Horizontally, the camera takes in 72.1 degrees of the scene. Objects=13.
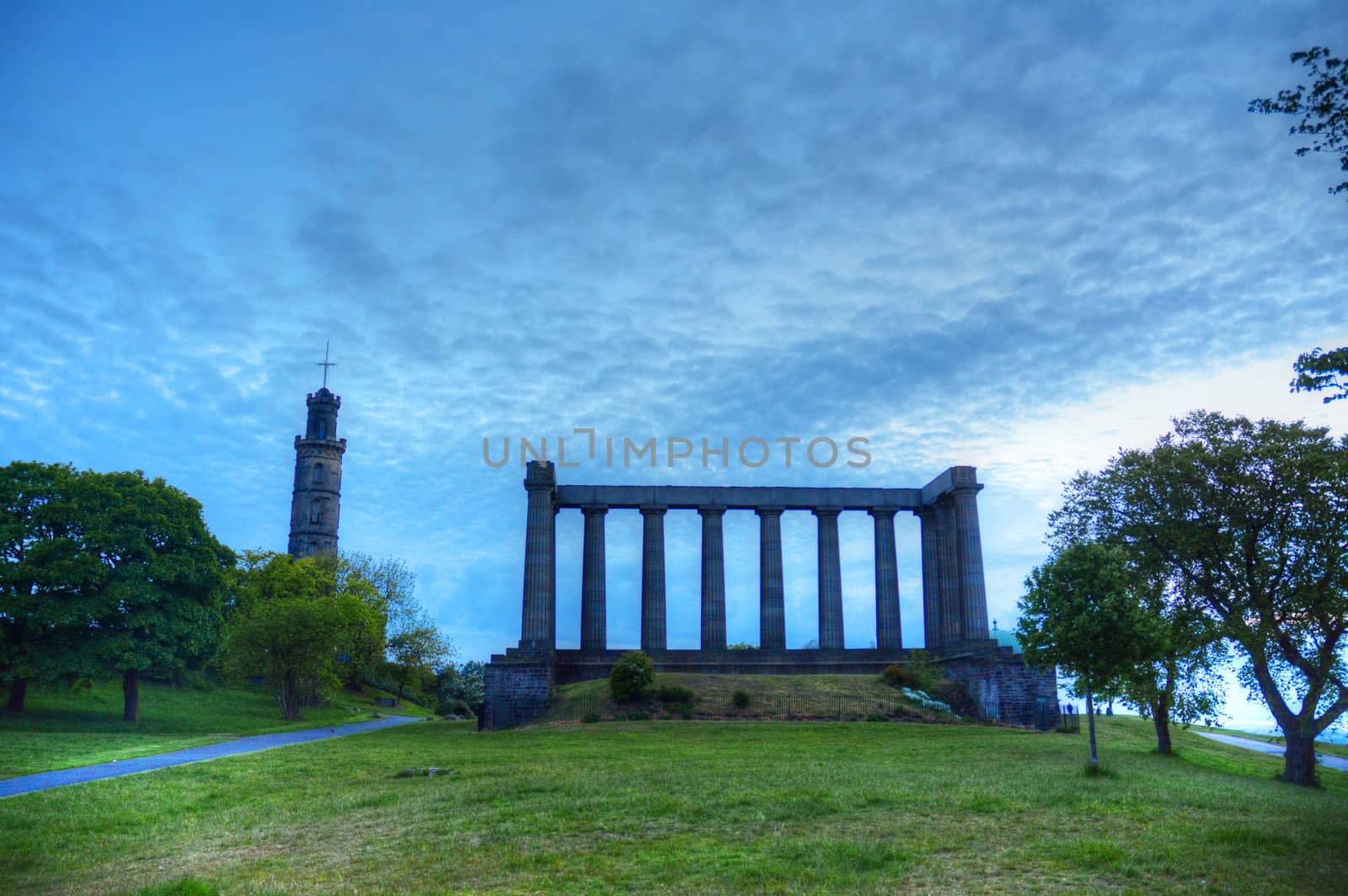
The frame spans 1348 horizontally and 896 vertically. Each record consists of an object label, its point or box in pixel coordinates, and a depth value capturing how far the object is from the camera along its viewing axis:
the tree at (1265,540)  31.72
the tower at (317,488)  106.88
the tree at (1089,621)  28.52
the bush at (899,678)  58.12
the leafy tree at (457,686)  101.31
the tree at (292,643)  57.28
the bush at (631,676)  52.31
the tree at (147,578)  53.25
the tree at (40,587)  50.59
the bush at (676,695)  52.62
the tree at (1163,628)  33.62
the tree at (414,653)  91.50
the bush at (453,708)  87.25
